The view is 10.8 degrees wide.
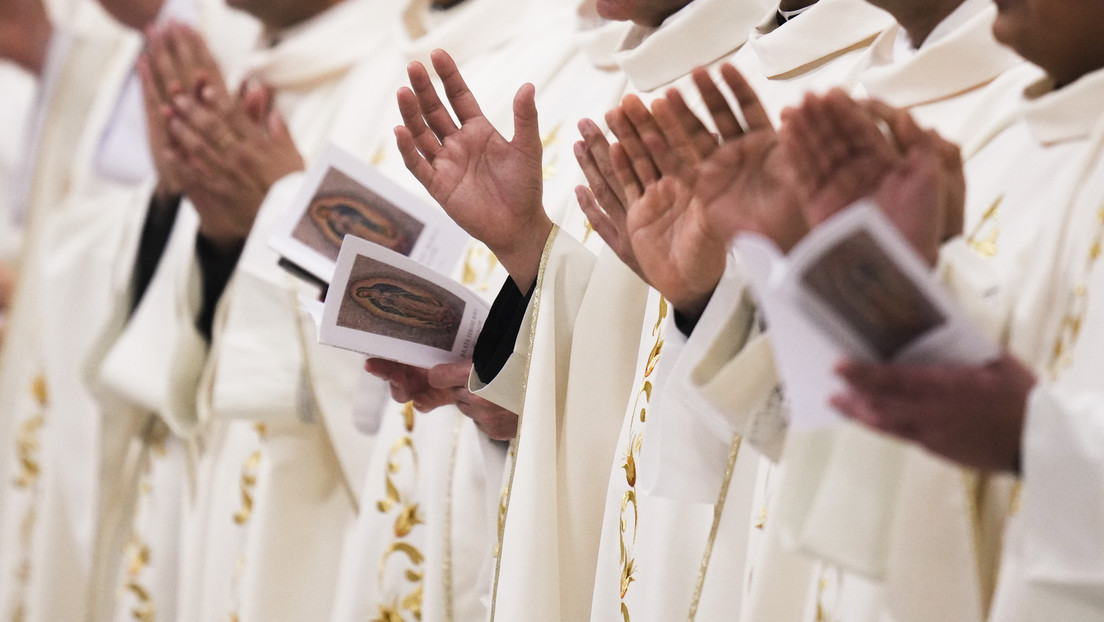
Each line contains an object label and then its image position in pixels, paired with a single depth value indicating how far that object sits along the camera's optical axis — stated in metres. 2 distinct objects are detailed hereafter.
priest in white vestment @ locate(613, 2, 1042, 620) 5.28
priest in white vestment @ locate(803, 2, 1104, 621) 5.16
